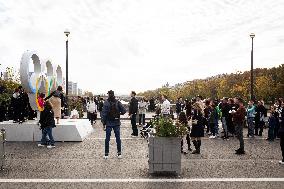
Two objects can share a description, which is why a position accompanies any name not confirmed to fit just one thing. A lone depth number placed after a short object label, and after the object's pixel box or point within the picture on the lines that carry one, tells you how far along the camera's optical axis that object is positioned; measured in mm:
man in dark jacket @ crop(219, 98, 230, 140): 18609
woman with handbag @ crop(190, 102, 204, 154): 13530
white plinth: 16641
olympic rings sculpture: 17375
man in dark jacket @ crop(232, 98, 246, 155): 13656
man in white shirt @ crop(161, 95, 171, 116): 22578
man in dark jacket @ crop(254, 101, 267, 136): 20281
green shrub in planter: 9820
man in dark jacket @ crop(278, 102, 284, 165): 11672
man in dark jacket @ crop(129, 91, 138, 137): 18797
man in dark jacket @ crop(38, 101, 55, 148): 14712
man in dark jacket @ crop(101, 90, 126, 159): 12492
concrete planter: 9766
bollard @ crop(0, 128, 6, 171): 10328
